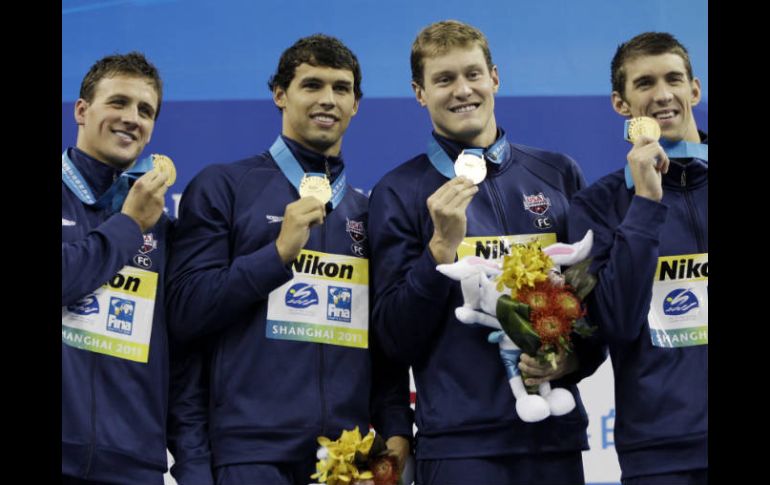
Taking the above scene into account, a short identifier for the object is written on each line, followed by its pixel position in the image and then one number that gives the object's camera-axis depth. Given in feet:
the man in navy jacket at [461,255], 24.56
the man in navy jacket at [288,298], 25.07
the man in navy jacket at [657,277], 23.85
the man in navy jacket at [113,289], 24.29
